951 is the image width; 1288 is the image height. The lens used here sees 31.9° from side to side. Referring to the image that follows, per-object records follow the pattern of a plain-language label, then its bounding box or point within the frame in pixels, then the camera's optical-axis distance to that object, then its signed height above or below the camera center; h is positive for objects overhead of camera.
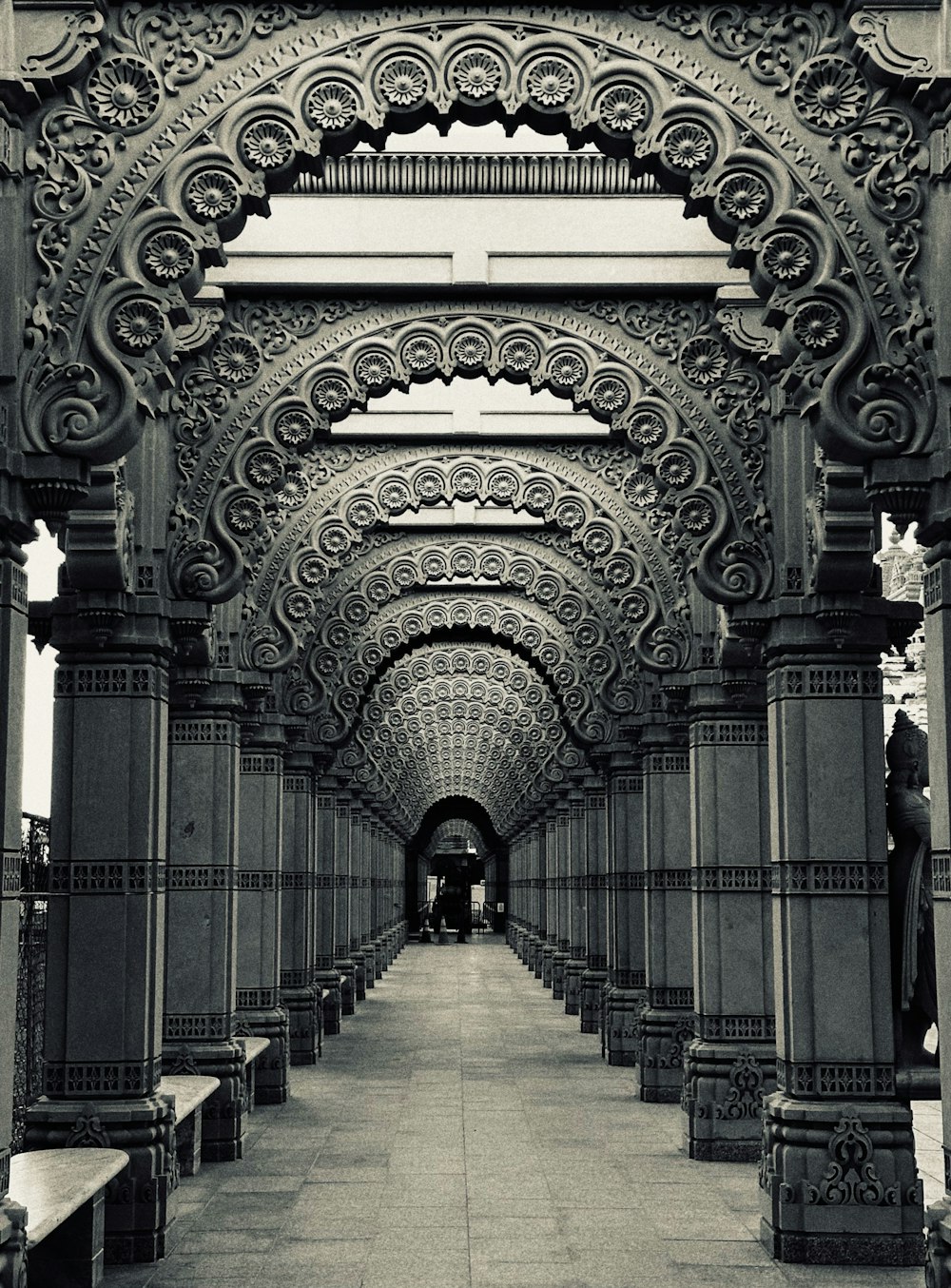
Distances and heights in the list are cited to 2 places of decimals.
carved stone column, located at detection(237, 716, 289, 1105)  16.81 -0.63
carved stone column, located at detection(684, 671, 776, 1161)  13.08 -0.77
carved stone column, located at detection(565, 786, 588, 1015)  28.19 -1.02
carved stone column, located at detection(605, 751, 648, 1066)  19.58 -0.78
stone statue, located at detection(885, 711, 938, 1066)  9.56 -0.30
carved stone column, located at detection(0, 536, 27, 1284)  6.12 +0.24
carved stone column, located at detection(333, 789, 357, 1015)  28.78 -1.02
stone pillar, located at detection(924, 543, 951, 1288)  6.19 +0.29
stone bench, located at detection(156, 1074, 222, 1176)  11.80 -1.99
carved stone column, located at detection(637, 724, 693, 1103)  16.36 -0.87
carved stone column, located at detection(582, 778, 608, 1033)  24.84 -1.02
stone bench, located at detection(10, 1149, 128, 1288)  8.27 -1.93
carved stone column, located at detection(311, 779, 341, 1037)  24.75 -1.14
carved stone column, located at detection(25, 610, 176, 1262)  9.77 -0.40
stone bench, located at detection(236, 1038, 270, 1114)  14.88 -1.87
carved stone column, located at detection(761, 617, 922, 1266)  9.34 -0.79
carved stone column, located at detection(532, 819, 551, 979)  36.91 -1.11
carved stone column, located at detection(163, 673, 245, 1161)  13.41 -0.45
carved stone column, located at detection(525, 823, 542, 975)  40.38 -1.29
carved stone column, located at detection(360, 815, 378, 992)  36.28 -1.61
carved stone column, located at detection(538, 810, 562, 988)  33.75 -1.09
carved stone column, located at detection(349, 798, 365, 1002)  32.62 -1.07
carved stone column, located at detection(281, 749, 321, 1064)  20.53 -0.83
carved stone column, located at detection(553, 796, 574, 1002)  30.64 -0.92
